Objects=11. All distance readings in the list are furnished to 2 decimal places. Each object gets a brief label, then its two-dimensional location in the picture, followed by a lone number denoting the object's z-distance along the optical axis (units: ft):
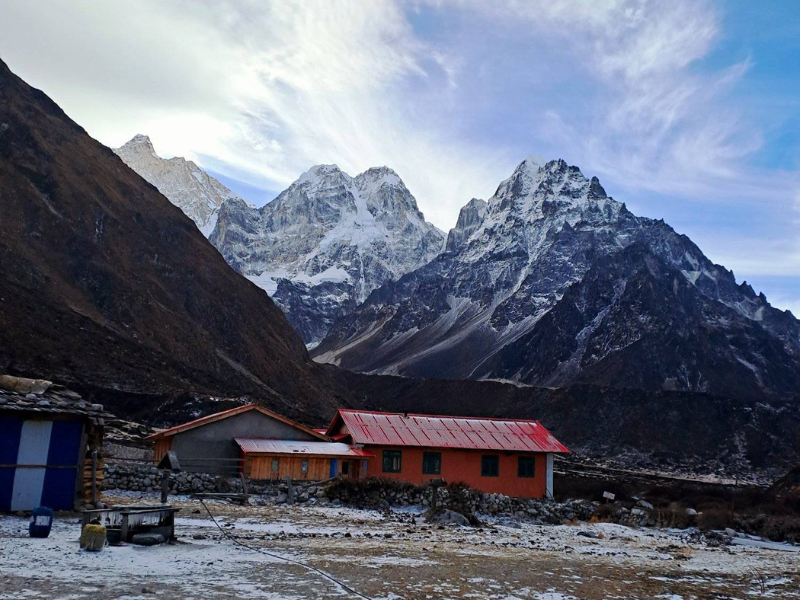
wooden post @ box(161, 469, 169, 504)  76.15
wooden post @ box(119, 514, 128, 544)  48.26
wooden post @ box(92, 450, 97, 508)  63.93
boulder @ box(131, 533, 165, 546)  48.23
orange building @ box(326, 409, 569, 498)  114.01
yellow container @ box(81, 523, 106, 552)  44.62
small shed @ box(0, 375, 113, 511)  59.52
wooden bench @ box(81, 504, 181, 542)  48.49
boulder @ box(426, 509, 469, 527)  79.30
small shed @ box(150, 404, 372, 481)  104.12
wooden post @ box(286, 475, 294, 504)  89.21
